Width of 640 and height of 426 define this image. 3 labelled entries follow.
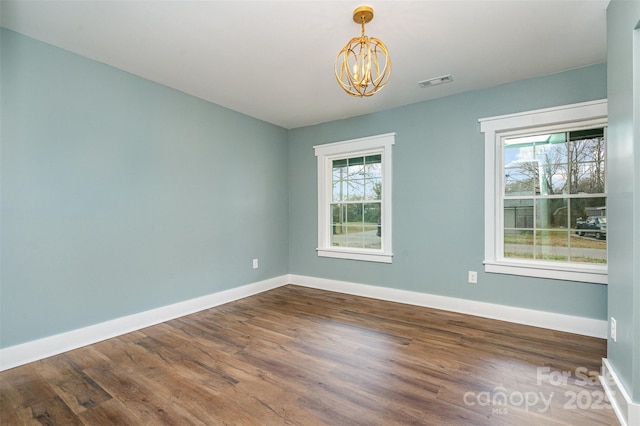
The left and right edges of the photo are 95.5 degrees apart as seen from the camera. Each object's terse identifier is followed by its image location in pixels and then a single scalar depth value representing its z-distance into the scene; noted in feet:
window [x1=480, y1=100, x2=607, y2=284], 8.93
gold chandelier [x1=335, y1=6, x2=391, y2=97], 5.87
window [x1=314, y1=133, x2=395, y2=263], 12.56
